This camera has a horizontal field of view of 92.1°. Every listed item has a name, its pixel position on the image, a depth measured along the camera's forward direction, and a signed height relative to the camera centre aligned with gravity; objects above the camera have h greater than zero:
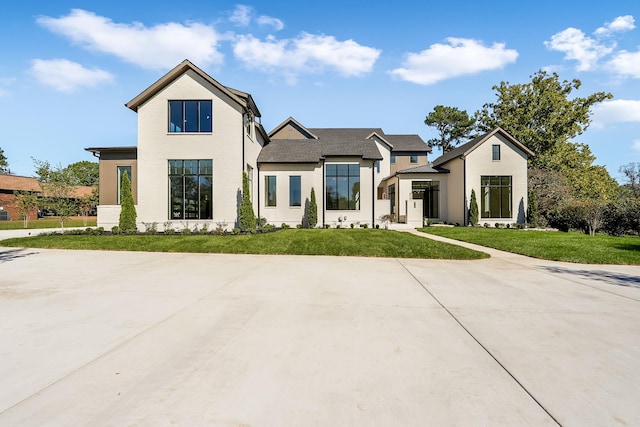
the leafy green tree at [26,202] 23.27 +1.10
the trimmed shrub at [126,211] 15.77 +0.28
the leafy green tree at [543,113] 32.22 +10.94
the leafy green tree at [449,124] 49.44 +14.92
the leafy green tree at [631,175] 34.66 +4.54
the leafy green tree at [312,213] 20.08 +0.17
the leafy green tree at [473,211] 22.70 +0.28
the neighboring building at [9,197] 38.84 +2.56
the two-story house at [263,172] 16.50 +2.91
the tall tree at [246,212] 15.85 +0.20
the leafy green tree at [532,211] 22.95 +0.26
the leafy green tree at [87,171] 63.45 +9.63
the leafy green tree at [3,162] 53.23 +9.65
